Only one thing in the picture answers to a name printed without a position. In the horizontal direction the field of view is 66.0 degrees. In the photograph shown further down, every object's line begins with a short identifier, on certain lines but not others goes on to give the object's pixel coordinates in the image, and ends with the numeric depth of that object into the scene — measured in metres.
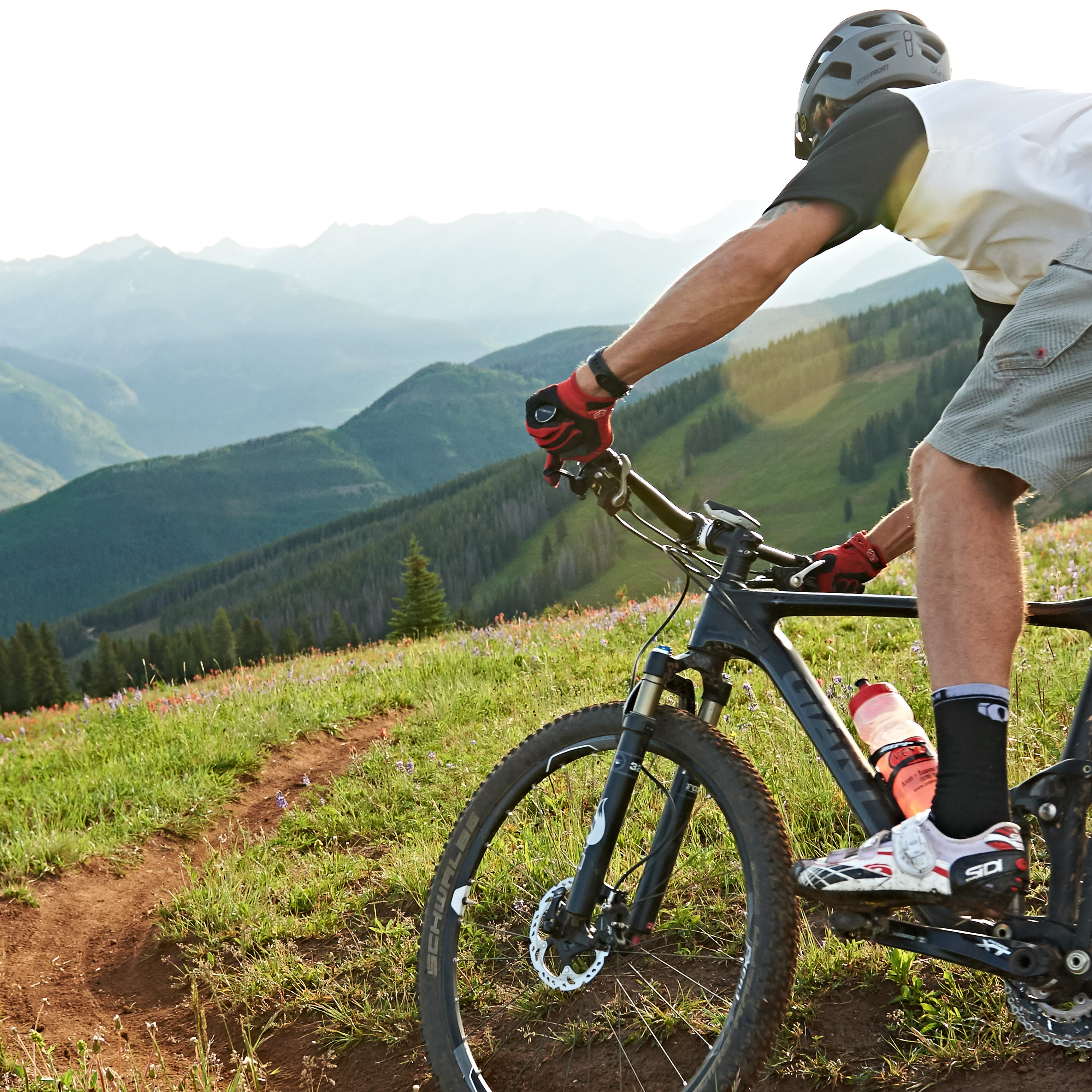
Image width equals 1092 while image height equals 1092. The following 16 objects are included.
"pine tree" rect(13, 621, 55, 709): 68.62
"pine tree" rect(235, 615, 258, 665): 75.81
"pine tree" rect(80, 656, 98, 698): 67.50
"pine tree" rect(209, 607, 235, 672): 81.20
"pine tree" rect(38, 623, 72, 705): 69.50
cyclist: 2.05
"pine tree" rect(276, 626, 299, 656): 76.19
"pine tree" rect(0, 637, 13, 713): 70.00
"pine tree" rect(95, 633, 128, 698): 65.75
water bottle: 2.39
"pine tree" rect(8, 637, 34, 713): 69.00
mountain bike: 2.17
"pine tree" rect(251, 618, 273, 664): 76.19
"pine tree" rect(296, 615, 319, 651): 98.06
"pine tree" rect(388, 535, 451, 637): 41.12
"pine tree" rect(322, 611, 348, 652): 77.38
